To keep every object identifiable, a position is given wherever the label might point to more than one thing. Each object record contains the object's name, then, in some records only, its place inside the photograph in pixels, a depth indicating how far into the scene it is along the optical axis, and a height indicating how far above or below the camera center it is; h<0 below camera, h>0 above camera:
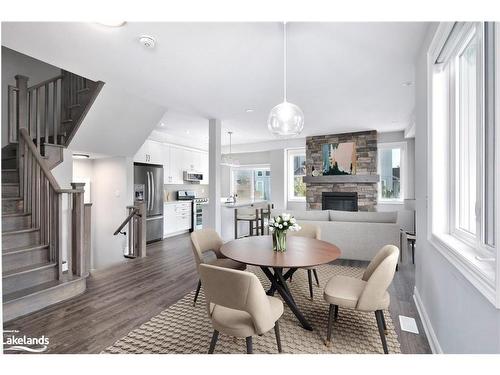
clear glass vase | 2.31 -0.50
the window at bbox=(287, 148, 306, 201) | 7.48 +0.41
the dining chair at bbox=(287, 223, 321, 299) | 3.11 -0.57
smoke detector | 2.21 +1.33
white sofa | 3.70 -0.67
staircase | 2.60 -0.29
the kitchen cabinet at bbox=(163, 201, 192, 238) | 6.29 -0.80
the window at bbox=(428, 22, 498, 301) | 1.26 +0.25
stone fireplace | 6.32 +0.26
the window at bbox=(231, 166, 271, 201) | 8.32 +0.18
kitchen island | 5.79 -0.81
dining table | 1.96 -0.59
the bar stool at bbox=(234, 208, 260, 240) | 5.83 -0.68
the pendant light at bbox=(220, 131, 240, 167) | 6.34 +0.70
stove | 7.09 -0.54
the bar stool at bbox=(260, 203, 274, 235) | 5.81 -0.65
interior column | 4.82 +0.11
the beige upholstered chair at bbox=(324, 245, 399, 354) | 1.78 -0.82
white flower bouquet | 2.32 -0.39
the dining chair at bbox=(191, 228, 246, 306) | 2.44 -0.64
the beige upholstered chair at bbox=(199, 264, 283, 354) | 1.45 -0.69
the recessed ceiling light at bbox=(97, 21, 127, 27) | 1.96 +1.33
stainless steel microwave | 7.19 +0.34
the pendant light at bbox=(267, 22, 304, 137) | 2.22 +0.62
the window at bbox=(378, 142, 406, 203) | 6.33 +0.42
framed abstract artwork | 6.51 +0.77
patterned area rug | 1.92 -1.24
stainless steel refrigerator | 5.47 -0.12
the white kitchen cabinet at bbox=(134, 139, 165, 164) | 5.66 +0.83
